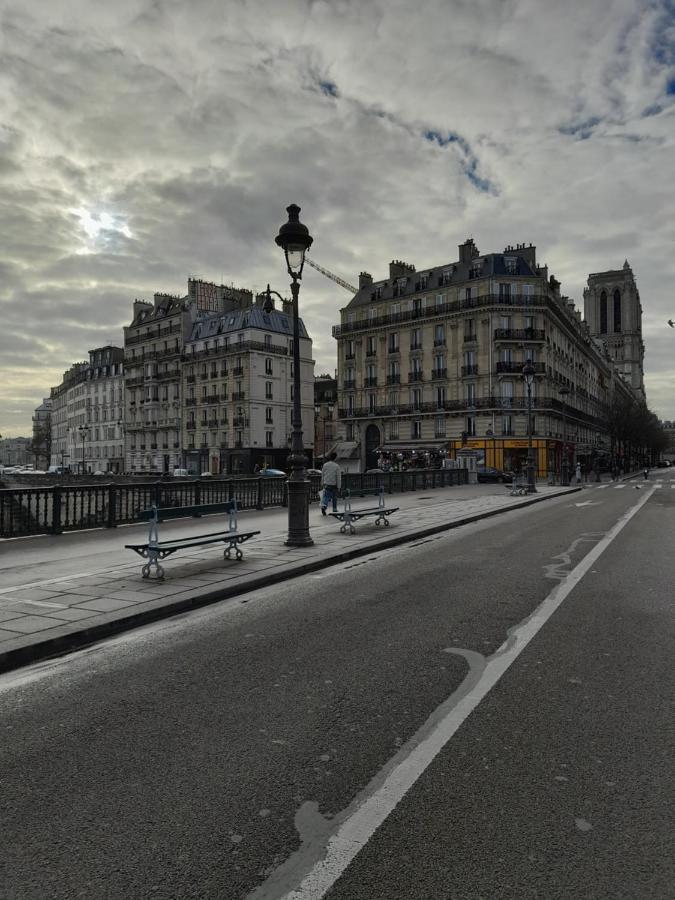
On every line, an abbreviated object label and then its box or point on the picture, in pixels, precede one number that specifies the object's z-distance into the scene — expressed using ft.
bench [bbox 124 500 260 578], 26.17
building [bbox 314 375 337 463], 268.00
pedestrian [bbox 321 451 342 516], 56.95
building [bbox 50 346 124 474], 270.67
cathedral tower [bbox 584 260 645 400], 493.77
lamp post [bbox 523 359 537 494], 95.12
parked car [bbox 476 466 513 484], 137.28
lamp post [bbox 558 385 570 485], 139.54
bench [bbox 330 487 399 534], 43.04
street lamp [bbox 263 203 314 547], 35.99
